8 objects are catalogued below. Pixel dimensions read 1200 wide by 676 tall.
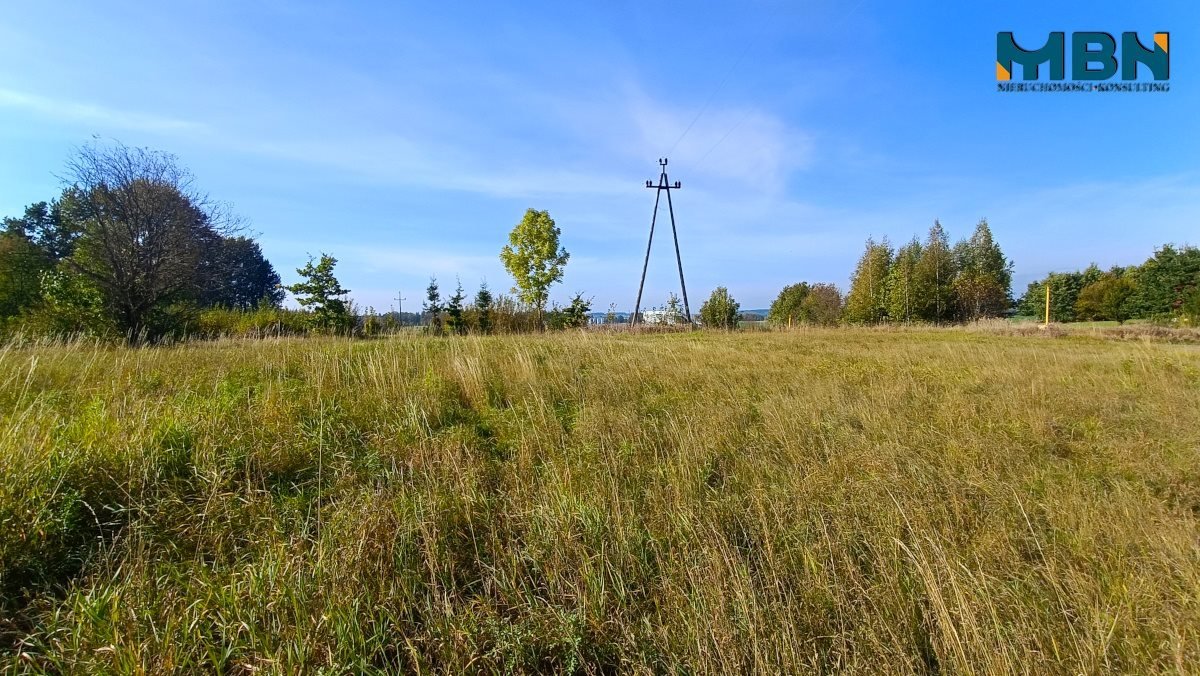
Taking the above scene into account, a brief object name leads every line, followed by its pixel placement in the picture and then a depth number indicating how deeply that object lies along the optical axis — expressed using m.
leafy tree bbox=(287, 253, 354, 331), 14.32
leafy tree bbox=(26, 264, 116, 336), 10.21
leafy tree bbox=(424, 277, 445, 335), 15.89
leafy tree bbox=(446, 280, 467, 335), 15.26
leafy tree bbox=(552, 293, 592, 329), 17.26
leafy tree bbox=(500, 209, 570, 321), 29.33
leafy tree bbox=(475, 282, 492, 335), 15.83
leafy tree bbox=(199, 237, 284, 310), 12.69
